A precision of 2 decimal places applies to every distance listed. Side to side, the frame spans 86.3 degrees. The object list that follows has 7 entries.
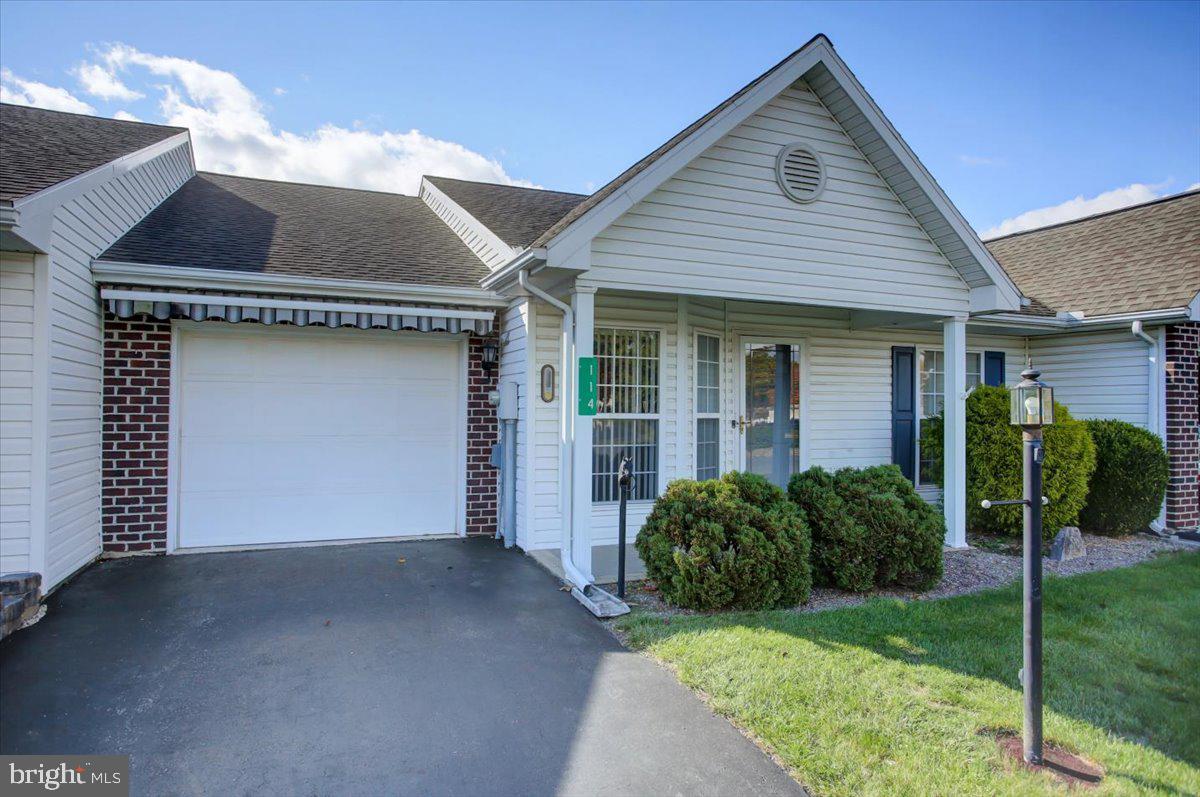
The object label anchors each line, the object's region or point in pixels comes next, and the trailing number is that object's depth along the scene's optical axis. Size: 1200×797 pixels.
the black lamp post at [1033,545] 3.05
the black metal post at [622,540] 5.52
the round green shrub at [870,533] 5.74
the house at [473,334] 5.76
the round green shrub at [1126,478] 8.62
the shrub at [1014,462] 8.00
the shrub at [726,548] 5.11
